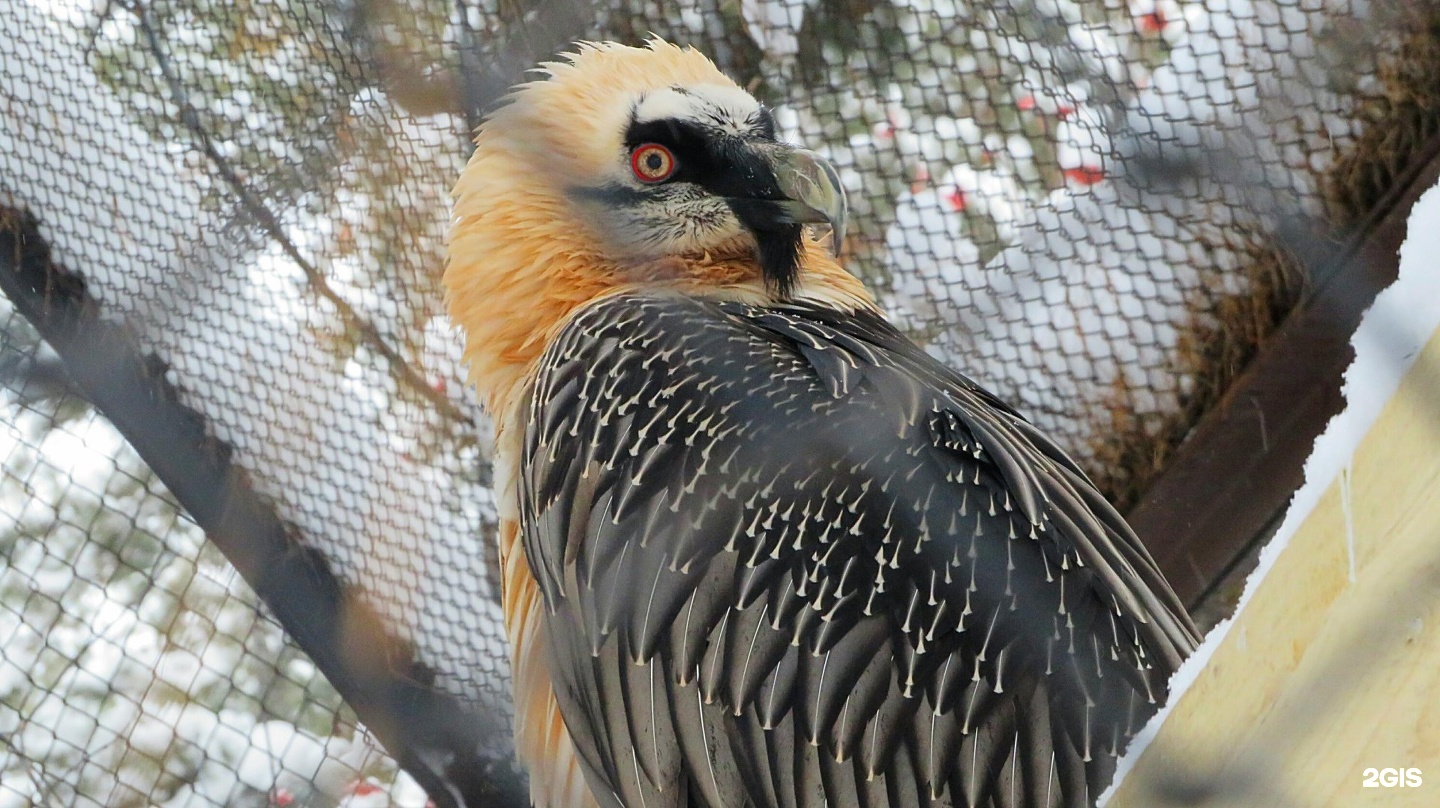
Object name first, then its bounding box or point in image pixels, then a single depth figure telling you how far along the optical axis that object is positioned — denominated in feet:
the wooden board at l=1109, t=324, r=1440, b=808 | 15.48
